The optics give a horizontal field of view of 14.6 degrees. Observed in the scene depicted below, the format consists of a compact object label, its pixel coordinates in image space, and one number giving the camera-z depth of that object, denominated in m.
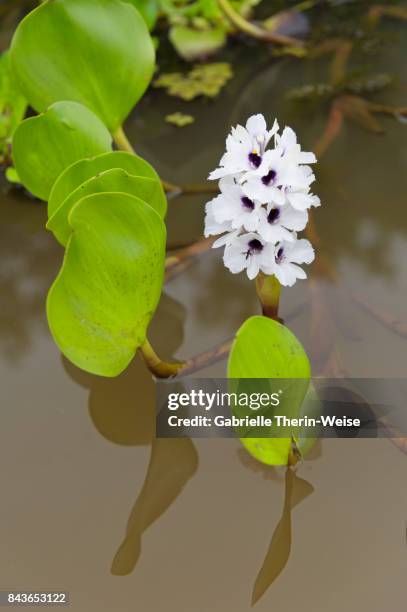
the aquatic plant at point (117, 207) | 0.90
